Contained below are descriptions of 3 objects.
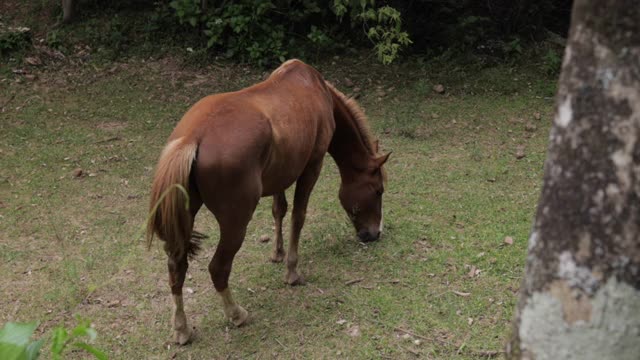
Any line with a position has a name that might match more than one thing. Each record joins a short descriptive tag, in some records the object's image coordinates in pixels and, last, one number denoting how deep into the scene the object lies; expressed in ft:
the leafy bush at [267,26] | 26.58
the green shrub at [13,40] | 26.18
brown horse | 10.54
